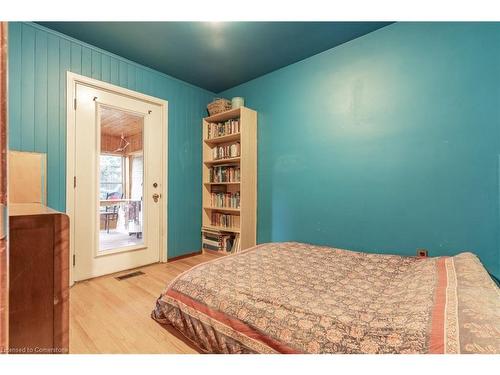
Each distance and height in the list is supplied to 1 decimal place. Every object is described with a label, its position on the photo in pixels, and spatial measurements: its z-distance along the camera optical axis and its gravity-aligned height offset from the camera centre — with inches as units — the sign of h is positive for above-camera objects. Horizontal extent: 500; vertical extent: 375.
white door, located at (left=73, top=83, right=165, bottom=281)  92.7 +1.7
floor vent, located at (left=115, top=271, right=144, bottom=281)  95.8 -38.7
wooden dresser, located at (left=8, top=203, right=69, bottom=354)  19.3 -8.5
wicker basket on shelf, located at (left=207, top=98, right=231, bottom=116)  124.3 +44.7
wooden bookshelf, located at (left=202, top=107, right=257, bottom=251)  114.5 +9.8
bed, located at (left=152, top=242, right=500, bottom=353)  33.6 -23.7
